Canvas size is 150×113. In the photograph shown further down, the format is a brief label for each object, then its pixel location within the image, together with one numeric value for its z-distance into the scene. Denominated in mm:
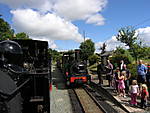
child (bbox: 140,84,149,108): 6336
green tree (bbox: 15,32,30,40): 49547
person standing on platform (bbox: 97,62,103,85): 11273
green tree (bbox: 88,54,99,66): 33625
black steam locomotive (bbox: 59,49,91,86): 11594
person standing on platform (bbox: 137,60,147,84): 7477
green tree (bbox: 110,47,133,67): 21719
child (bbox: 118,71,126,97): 8170
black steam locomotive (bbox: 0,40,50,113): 2125
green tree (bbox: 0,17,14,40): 48062
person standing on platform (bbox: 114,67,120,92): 8727
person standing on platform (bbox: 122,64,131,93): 8688
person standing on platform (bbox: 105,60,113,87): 9992
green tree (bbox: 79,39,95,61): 44450
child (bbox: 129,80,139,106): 6738
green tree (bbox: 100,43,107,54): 34972
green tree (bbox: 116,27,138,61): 21812
